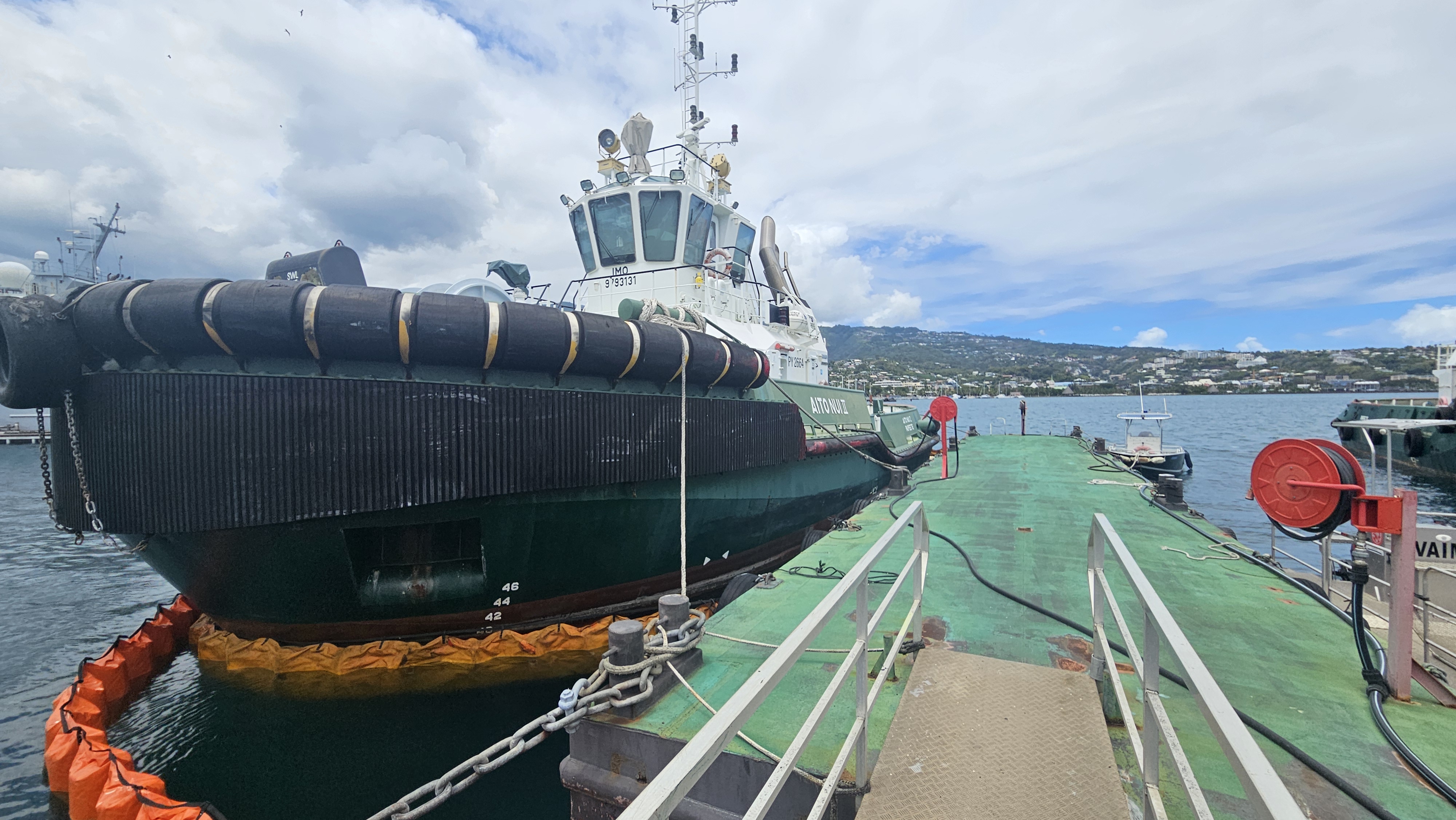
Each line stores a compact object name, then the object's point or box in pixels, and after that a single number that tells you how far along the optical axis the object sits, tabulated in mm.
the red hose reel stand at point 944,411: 9914
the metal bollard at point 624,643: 2793
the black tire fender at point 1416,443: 22438
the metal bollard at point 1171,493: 7797
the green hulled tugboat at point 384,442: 4332
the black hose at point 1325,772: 2068
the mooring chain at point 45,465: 4691
